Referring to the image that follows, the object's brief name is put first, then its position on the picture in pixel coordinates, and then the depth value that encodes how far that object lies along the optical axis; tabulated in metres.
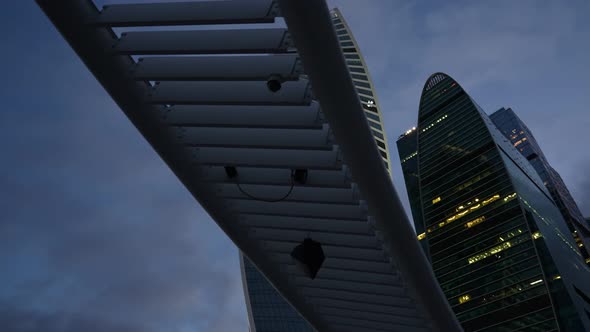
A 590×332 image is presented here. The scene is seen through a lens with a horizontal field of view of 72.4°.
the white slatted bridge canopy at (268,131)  3.69
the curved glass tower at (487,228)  65.00
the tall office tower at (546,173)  123.19
